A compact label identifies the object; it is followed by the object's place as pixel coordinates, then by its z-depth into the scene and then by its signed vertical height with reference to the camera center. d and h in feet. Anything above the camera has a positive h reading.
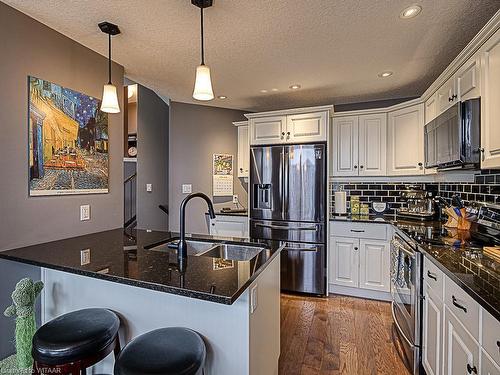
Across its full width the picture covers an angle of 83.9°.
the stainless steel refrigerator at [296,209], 10.66 -0.96
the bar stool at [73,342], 3.93 -2.30
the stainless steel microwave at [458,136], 5.81 +1.15
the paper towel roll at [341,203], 11.75 -0.76
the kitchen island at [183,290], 3.99 -1.84
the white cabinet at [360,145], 11.00 +1.64
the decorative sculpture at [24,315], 4.94 -2.39
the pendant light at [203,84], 5.25 +1.91
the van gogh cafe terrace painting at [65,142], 6.22 +1.07
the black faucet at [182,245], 4.77 -1.06
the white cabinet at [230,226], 12.04 -1.79
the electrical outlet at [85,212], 7.35 -0.73
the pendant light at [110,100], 6.07 +1.85
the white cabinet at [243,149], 13.25 +1.73
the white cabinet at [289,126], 10.77 +2.40
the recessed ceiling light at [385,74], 9.12 +3.70
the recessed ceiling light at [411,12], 5.70 +3.66
